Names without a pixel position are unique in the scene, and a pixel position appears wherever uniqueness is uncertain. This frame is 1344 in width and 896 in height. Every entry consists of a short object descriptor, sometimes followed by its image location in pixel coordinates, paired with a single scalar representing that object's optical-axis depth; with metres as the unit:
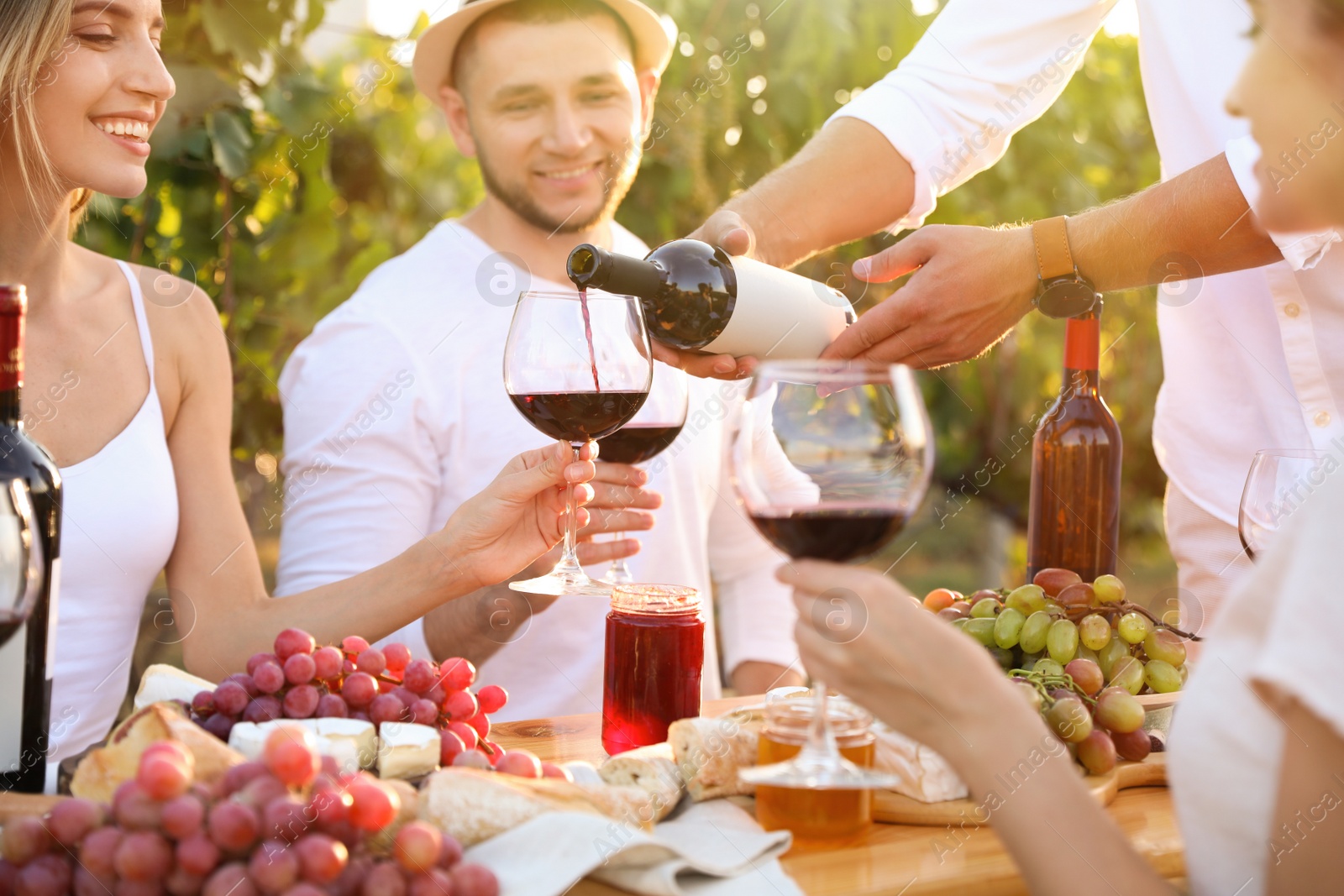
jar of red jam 1.51
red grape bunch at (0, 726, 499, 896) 0.90
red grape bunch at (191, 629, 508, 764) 1.27
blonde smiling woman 2.06
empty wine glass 1.53
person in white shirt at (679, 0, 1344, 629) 2.00
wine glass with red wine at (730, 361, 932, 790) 1.09
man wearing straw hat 2.67
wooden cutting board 1.27
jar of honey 1.19
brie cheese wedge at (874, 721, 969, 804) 1.27
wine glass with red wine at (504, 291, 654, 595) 1.70
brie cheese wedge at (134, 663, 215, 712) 1.33
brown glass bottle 1.86
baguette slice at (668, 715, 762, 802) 1.29
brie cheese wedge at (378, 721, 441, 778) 1.20
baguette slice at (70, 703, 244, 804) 1.04
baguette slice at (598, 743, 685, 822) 1.25
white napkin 1.02
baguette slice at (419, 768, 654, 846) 1.08
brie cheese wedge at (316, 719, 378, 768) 1.21
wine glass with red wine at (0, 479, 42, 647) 1.01
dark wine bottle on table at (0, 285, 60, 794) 1.14
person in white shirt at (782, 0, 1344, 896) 0.98
